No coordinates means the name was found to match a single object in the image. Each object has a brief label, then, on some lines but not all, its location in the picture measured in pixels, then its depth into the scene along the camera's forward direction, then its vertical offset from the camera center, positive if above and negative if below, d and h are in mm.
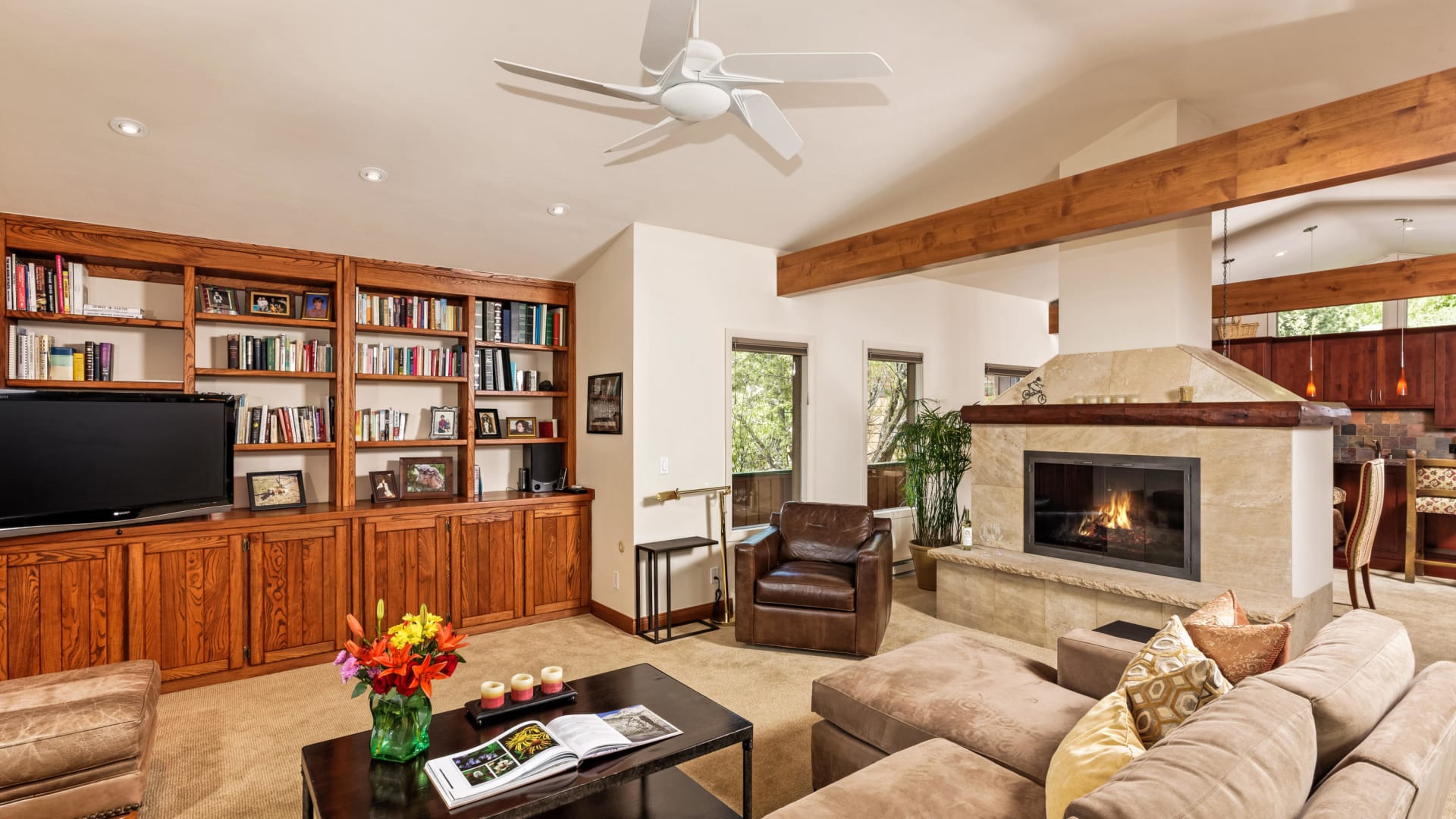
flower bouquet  1961 -731
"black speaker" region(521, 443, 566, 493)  4992 -408
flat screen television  3246 -235
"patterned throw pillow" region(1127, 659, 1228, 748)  1625 -666
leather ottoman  2154 -1055
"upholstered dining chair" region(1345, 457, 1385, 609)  4750 -724
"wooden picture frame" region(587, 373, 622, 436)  4684 +41
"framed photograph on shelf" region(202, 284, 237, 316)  4043 +630
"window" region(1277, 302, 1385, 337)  7470 +991
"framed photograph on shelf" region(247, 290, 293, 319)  4184 +631
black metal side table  4410 -986
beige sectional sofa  1136 -666
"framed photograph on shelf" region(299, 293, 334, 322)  4348 +637
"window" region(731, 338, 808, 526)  5234 -124
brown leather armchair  3975 -1025
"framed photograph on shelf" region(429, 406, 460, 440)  4719 -85
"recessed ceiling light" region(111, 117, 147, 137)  2988 +1204
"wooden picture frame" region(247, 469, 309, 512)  4160 -473
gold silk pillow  1414 -717
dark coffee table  1835 -1009
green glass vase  2002 -898
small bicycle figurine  4645 +112
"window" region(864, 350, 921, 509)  6113 -54
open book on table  1896 -985
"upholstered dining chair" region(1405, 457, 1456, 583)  5801 -670
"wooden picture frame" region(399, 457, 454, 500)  4566 -437
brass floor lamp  4777 -1200
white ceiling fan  1924 +998
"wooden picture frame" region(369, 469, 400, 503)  4473 -482
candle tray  2289 -986
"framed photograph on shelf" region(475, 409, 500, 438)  4871 -94
